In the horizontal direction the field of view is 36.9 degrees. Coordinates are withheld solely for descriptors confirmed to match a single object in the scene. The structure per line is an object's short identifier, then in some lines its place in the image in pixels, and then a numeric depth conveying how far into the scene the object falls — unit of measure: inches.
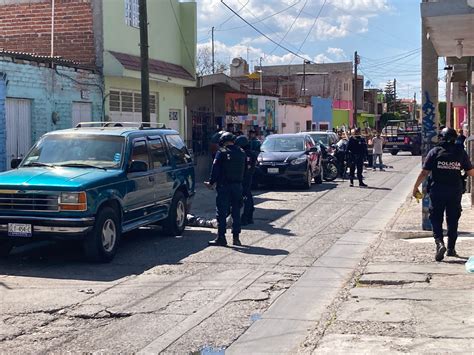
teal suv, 368.5
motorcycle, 997.2
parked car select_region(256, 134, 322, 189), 835.4
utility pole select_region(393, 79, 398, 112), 4247.0
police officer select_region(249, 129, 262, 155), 587.9
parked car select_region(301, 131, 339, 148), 1091.9
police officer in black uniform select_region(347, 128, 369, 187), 863.1
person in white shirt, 1234.0
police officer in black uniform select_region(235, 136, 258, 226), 530.9
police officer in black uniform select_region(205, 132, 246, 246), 440.8
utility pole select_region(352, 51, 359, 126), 2167.8
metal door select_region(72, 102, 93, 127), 717.9
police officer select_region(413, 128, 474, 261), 369.4
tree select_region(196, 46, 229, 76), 2635.3
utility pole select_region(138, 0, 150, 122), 617.3
